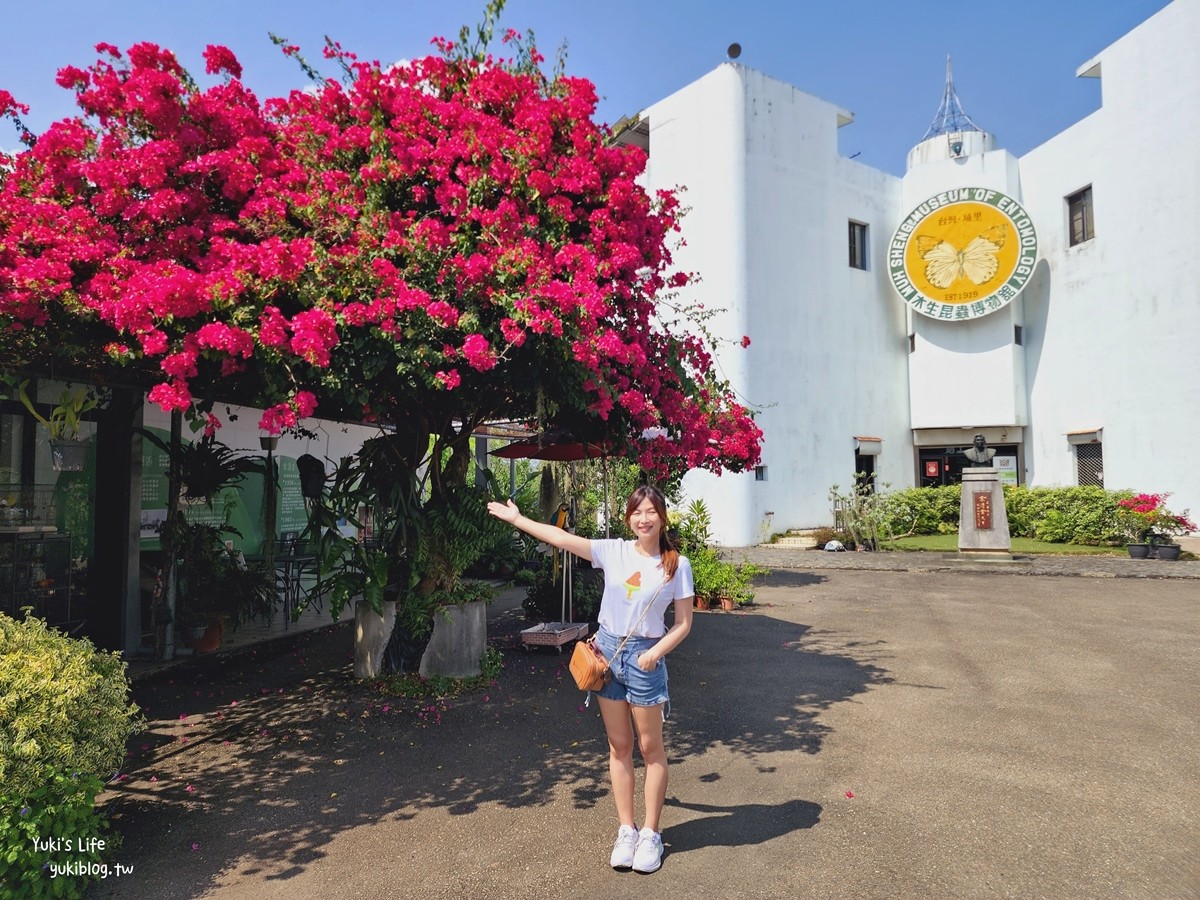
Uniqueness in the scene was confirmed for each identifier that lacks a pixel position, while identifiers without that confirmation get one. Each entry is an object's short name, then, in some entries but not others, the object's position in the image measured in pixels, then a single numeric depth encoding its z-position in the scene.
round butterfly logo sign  20.94
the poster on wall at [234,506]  8.66
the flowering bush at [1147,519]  15.78
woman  3.41
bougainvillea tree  4.29
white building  18.17
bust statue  15.96
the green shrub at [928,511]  21.19
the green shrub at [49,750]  2.90
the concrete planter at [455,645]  6.33
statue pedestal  15.12
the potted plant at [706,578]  10.44
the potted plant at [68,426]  5.57
